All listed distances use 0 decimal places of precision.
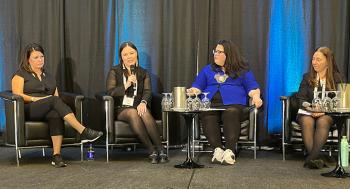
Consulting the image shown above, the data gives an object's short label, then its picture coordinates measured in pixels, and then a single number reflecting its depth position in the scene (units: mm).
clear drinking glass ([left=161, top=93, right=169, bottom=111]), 4055
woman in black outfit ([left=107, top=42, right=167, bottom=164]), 4520
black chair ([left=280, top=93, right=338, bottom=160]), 4570
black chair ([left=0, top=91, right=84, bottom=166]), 4254
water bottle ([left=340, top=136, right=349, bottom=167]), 4121
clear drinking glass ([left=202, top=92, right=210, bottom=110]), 4031
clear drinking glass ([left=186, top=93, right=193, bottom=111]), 3994
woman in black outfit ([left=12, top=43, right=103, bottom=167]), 4359
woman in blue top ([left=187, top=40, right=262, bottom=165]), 4582
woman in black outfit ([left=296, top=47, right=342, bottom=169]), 4223
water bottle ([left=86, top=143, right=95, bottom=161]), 4746
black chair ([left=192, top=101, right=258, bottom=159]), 4676
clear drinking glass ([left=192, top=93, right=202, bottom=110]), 3996
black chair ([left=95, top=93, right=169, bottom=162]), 4535
